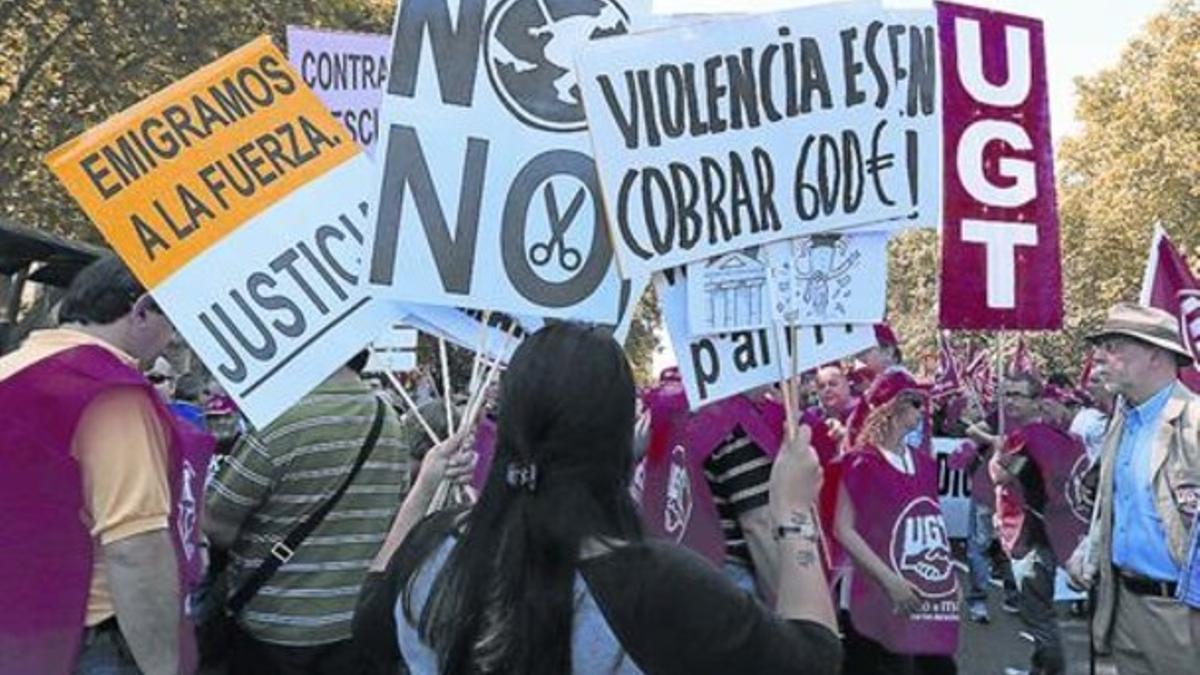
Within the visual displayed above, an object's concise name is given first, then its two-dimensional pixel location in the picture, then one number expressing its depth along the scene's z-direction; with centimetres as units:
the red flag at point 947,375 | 1518
